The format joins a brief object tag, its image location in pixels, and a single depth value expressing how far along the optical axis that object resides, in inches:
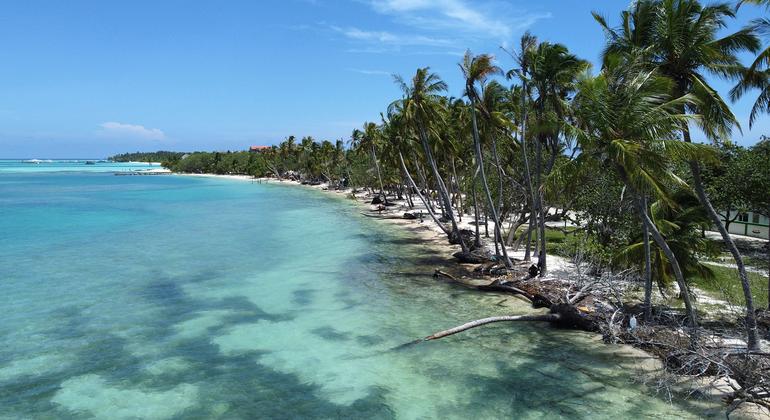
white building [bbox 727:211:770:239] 1293.1
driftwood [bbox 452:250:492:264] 1057.6
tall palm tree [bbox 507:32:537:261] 791.7
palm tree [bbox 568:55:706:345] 460.1
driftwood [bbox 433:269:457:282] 944.4
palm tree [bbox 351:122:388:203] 2124.8
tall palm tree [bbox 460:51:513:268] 901.2
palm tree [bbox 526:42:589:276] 727.7
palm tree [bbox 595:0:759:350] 491.0
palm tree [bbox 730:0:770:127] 487.5
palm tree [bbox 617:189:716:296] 653.3
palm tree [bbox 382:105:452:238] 1329.2
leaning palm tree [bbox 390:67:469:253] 1143.6
